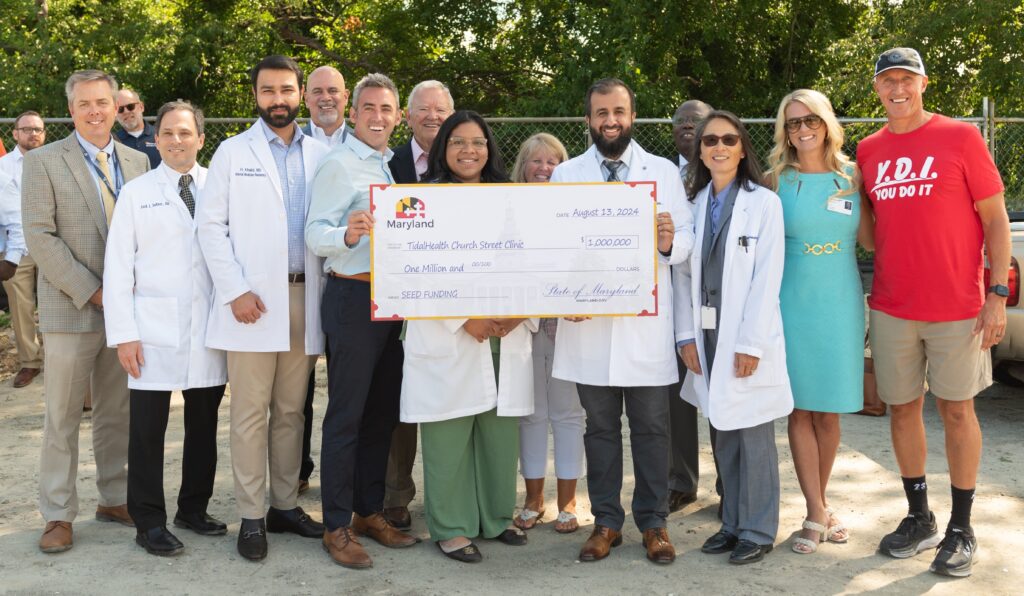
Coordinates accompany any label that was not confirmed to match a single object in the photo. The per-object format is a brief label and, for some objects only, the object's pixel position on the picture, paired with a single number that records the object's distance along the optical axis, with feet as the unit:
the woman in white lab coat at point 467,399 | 15.72
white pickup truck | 22.03
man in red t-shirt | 15.29
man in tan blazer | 16.21
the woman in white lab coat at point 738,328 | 15.16
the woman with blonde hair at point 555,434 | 17.43
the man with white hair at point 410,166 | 17.79
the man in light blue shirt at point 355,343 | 15.61
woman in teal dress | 15.58
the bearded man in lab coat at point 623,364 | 15.56
